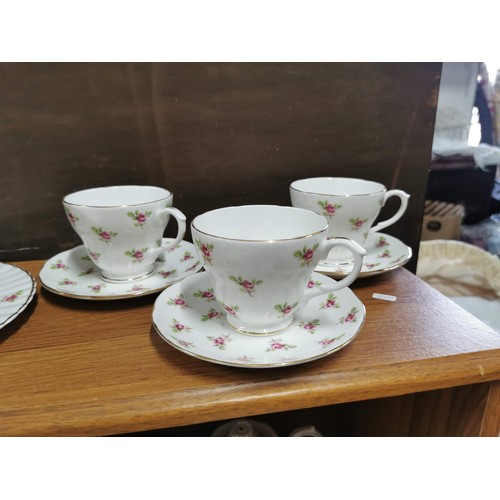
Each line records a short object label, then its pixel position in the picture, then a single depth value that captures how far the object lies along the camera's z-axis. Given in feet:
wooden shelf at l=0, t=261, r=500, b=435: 1.22
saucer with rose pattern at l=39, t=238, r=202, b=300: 1.75
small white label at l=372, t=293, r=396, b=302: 1.80
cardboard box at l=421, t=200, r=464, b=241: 3.90
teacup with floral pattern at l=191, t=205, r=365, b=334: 1.32
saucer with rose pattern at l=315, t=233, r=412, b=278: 1.91
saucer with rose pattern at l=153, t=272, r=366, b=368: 1.32
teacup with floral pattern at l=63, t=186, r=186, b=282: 1.68
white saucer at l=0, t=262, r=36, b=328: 1.56
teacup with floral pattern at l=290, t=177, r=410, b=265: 1.87
